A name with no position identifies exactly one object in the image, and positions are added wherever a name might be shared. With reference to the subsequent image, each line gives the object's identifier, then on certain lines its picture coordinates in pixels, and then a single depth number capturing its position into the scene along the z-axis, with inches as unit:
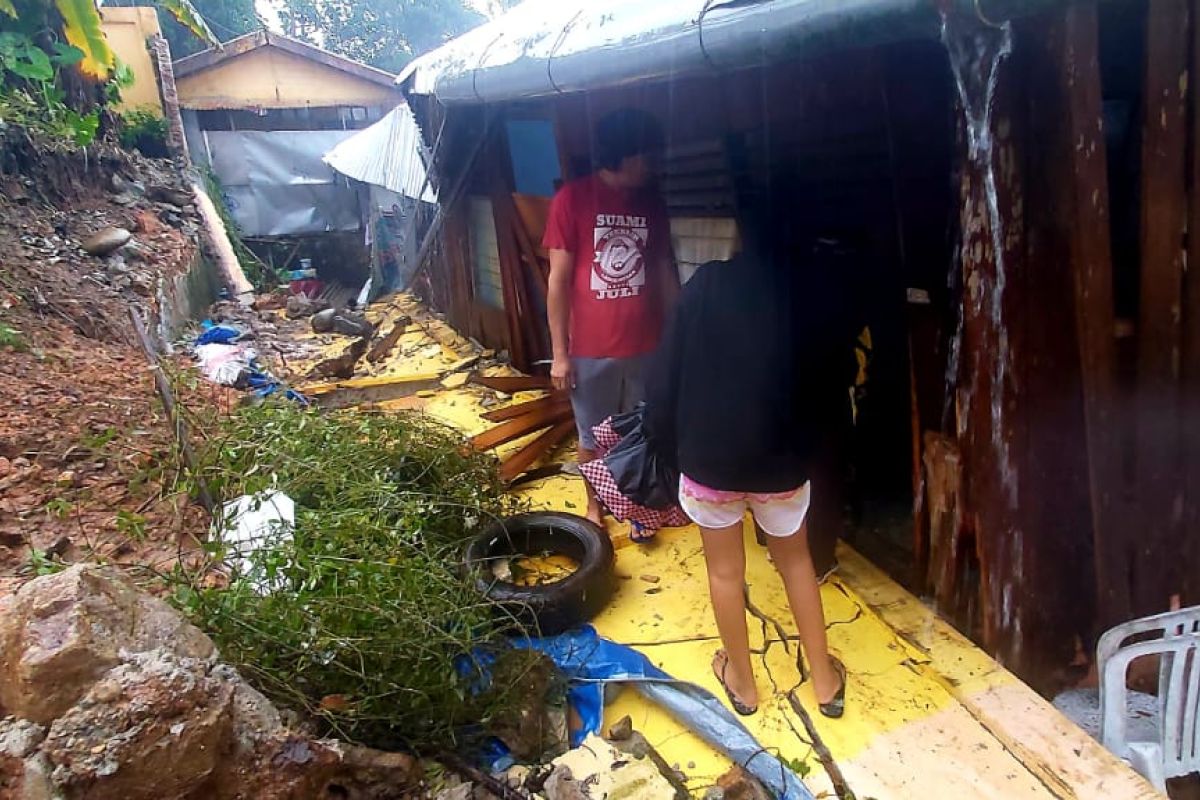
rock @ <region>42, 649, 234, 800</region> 71.4
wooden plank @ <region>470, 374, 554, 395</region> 241.9
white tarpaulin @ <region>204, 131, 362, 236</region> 599.8
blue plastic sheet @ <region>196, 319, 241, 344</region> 352.5
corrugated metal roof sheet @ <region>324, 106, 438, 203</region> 340.2
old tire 126.6
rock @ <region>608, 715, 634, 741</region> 107.7
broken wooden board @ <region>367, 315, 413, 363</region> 344.8
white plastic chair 89.1
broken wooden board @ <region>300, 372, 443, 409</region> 267.7
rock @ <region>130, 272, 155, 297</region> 327.3
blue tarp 98.0
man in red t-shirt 143.5
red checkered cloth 137.3
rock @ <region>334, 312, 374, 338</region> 393.1
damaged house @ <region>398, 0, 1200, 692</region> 88.0
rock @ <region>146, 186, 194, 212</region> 459.8
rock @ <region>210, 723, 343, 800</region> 80.3
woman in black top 92.9
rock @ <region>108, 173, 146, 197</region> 422.0
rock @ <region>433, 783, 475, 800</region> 94.2
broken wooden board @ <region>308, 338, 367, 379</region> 305.9
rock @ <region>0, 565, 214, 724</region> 75.0
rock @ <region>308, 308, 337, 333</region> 407.8
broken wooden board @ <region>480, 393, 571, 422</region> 215.0
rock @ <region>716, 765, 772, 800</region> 94.4
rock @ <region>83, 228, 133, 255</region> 340.8
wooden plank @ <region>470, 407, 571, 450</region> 202.8
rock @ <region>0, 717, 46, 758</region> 71.7
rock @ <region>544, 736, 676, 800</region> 96.7
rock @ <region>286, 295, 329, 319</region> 462.6
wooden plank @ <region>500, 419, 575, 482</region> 191.0
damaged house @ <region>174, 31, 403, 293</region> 588.1
